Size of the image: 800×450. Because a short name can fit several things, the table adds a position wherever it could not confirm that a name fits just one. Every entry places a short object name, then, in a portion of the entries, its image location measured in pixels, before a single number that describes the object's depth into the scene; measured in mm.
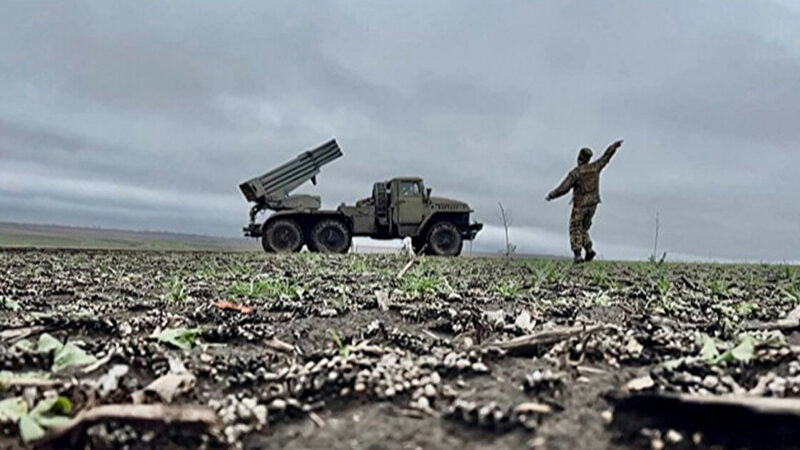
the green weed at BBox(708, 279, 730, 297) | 4523
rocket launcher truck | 17047
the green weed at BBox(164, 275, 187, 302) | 3896
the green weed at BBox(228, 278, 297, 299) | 4062
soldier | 9719
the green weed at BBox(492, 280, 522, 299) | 4222
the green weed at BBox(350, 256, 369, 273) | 7191
